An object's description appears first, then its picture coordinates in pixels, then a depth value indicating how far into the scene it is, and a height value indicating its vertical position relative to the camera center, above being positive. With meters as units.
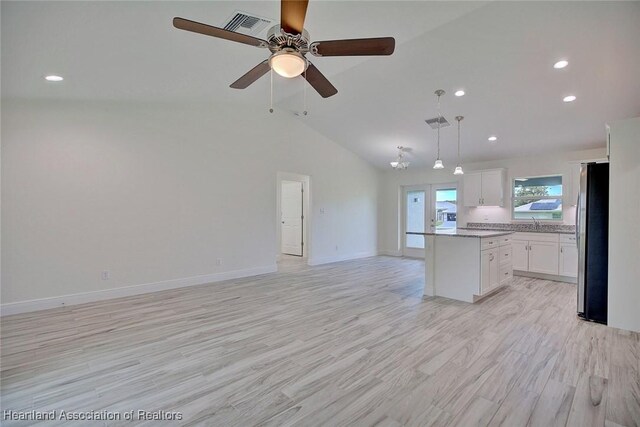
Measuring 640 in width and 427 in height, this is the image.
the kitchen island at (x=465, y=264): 3.87 -0.67
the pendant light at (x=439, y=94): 4.30 +1.85
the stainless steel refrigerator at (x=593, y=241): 3.27 -0.27
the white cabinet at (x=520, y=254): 5.63 -0.74
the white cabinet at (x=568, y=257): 5.11 -0.70
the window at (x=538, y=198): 5.67 +0.39
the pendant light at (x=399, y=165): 5.61 +0.99
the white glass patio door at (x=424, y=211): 7.34 +0.14
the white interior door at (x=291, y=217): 8.23 -0.07
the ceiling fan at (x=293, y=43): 1.79 +1.19
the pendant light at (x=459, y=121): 4.42 +1.67
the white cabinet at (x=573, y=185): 5.38 +0.60
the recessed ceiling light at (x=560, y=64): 3.39 +1.82
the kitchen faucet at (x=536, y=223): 5.67 -0.12
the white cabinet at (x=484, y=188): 6.14 +0.63
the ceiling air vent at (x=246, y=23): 2.64 +1.81
